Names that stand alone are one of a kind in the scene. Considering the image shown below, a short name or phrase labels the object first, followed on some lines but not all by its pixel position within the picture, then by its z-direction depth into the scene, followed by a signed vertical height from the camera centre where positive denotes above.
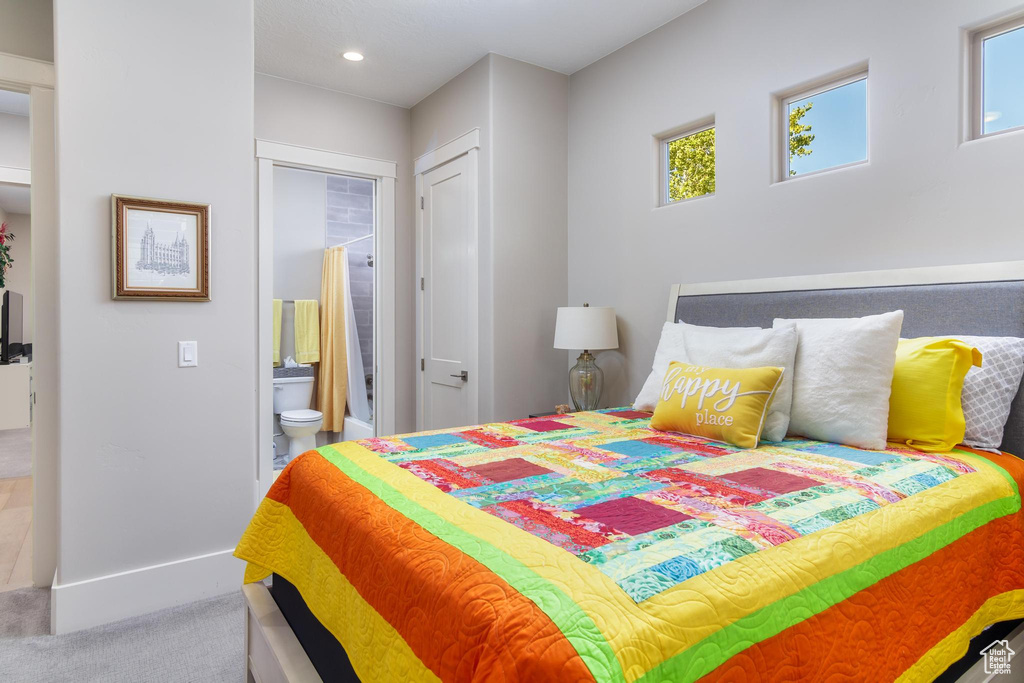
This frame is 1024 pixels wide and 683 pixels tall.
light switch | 2.46 -0.07
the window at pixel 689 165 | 3.09 +0.93
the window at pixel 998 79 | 2.07 +0.92
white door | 3.71 +0.26
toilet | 4.81 -0.65
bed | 0.87 -0.41
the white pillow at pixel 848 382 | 1.89 -0.16
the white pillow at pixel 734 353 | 2.03 -0.07
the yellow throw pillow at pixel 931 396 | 1.85 -0.20
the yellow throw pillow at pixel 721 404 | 1.93 -0.24
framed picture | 2.31 +0.36
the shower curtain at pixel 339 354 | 5.51 -0.17
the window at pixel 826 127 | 2.49 +0.93
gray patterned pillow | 1.87 -0.19
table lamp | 3.29 -0.01
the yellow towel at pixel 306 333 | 5.55 +0.04
